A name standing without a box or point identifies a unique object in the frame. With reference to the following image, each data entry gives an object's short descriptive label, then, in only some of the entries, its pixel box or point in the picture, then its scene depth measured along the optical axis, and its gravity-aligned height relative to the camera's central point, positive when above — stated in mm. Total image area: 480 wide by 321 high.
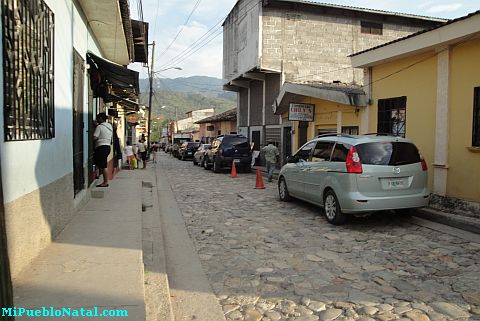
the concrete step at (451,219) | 6918 -1401
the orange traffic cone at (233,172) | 17609 -1379
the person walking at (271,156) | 15344 -581
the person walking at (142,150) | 20578 -553
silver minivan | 7059 -609
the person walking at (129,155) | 19453 -756
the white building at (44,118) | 3664 +254
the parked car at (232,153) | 19180 -585
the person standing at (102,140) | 8734 -19
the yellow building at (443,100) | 8523 +1046
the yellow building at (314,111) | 13016 +1171
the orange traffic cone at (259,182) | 13305 -1365
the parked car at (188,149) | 33062 -753
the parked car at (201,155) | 23622 -906
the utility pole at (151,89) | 29641 +3759
